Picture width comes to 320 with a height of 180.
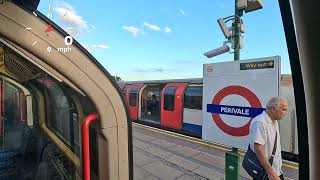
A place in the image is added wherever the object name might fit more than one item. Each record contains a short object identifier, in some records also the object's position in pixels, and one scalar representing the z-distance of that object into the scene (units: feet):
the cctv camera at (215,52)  11.28
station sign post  9.50
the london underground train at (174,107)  22.81
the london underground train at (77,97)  4.57
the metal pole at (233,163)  10.57
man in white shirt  9.63
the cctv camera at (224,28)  9.99
